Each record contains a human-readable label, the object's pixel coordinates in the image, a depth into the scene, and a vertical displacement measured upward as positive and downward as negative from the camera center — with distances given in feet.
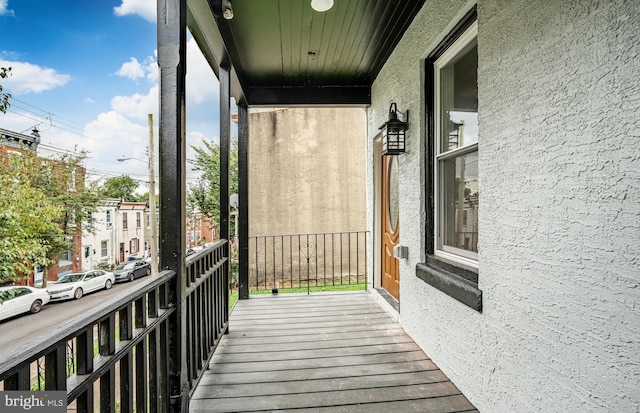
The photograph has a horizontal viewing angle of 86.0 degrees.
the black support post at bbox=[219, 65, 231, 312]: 9.52 +1.66
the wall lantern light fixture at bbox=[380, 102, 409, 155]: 9.76 +2.15
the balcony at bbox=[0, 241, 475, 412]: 3.18 -3.58
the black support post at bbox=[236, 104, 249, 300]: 13.69 +0.48
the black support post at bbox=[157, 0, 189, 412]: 5.24 +0.73
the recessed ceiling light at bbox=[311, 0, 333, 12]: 8.18 +4.94
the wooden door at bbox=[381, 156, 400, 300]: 11.89 -0.62
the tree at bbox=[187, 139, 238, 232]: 22.79 +1.94
